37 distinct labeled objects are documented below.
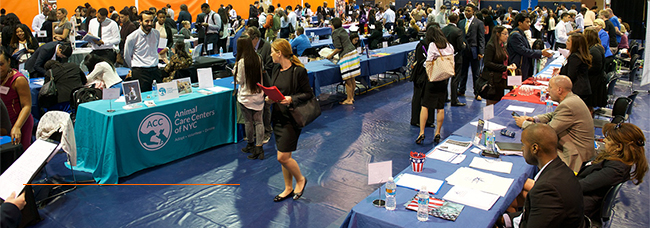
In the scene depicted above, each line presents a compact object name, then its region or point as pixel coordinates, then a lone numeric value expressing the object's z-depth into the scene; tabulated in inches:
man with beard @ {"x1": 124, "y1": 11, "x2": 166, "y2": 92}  220.8
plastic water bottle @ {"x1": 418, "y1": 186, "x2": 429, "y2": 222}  94.7
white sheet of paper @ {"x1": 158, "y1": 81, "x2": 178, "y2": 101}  187.2
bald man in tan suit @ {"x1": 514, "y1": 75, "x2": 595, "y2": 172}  132.3
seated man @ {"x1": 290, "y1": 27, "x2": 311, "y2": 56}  333.1
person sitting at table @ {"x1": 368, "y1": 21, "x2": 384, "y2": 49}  418.3
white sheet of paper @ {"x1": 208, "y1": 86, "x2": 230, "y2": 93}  206.5
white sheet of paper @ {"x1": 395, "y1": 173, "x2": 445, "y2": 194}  110.1
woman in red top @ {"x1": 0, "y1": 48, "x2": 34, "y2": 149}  148.7
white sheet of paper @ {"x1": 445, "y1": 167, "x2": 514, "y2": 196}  109.2
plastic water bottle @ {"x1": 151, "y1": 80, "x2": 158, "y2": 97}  199.8
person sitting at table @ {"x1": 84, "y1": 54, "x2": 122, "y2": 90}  220.8
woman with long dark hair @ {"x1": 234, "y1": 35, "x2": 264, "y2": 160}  172.1
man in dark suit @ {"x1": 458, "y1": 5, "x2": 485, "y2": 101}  287.3
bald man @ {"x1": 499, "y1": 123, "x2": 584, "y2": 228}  82.1
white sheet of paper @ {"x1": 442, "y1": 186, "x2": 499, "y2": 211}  101.0
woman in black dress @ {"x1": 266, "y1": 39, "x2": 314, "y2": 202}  141.2
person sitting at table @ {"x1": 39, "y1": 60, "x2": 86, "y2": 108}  220.2
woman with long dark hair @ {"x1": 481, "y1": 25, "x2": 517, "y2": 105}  216.7
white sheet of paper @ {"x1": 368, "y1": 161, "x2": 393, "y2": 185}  101.7
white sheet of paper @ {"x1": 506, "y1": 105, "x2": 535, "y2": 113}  182.2
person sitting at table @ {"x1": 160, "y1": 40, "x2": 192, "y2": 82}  238.4
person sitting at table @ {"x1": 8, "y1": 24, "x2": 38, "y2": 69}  288.2
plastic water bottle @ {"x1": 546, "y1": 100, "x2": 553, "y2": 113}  177.4
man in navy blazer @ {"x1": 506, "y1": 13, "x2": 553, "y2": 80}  245.8
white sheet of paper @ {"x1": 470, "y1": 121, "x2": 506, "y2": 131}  157.8
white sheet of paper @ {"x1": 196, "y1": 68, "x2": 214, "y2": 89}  210.5
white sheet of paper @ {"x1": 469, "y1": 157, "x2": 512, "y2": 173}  121.8
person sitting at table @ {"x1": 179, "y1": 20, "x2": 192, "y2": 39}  415.5
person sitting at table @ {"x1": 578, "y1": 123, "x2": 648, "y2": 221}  108.0
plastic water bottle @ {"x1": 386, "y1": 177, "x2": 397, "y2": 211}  99.3
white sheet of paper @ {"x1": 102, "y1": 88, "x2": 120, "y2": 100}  172.2
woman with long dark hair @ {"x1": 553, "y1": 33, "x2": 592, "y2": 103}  182.7
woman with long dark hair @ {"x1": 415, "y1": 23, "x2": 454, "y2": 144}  193.8
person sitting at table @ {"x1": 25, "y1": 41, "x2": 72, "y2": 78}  235.5
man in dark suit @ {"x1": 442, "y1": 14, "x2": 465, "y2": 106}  251.1
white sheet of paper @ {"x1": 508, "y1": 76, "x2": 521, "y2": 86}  202.1
